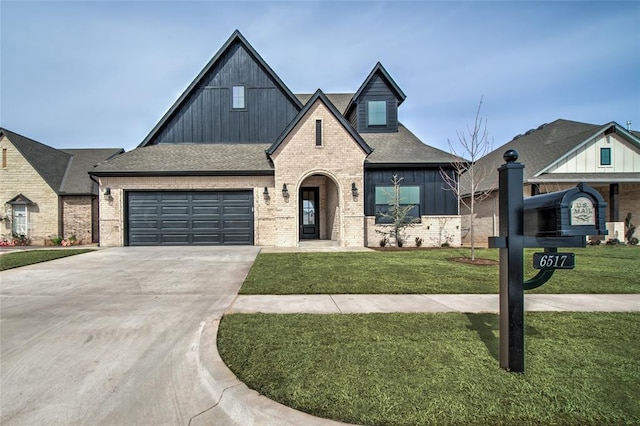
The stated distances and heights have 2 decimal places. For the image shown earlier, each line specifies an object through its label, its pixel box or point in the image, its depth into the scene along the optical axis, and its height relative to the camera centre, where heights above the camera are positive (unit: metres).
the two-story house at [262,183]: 14.11 +1.42
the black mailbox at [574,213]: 2.67 -0.03
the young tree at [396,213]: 14.23 -0.09
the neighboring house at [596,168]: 16.89 +2.40
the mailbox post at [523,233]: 2.71 -0.22
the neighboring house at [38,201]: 17.44 +0.78
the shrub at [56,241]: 17.12 -1.55
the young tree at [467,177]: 10.98 +2.02
